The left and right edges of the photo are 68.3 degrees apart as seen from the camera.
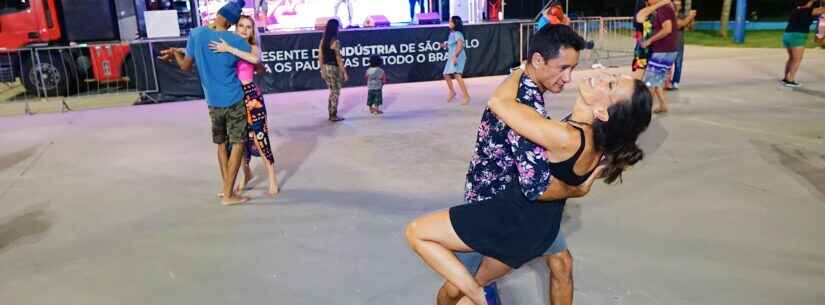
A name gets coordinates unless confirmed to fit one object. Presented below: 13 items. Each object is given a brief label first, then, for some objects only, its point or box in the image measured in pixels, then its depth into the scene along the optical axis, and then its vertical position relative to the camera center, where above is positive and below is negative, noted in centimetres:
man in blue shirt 463 -45
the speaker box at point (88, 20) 1273 +5
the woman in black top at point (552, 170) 201 -59
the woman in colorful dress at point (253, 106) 485 -73
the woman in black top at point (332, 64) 791 -68
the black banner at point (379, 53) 1122 -89
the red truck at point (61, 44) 1197 -42
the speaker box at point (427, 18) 1492 -25
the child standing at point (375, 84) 860 -103
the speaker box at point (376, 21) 1450 -27
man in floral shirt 215 -53
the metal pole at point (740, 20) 1848 -78
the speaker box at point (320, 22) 1347 -22
